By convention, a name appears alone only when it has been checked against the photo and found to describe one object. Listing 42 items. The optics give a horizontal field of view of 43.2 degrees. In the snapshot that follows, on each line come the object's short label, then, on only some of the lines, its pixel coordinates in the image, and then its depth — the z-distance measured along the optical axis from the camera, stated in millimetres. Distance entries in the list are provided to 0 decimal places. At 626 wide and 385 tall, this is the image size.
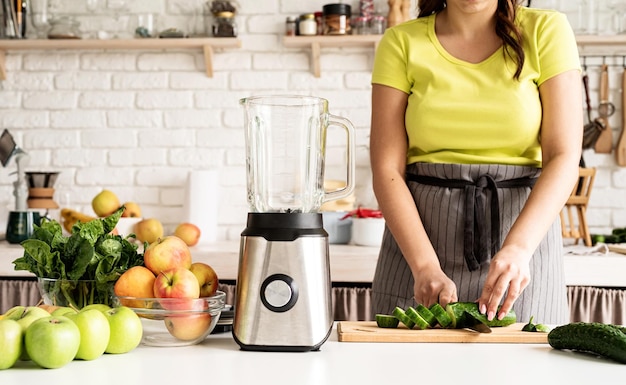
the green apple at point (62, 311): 1098
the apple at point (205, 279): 1211
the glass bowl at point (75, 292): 1237
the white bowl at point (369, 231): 2871
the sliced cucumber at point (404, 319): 1264
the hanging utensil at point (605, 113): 3242
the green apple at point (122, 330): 1093
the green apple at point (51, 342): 1001
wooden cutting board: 1228
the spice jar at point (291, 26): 3232
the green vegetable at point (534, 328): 1276
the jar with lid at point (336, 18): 3160
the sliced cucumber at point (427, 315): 1272
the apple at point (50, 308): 1191
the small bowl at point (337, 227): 3004
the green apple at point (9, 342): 1009
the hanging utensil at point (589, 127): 3234
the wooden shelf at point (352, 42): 3111
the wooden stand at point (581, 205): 3027
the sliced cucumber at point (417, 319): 1255
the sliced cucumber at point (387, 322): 1291
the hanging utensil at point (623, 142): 3229
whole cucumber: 1094
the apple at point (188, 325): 1160
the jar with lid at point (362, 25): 3201
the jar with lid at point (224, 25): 3211
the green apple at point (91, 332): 1051
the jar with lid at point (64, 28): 3260
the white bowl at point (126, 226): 2973
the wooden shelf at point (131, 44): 3188
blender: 1133
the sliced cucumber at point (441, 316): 1274
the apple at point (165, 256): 1175
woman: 1612
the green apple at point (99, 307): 1121
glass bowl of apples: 1140
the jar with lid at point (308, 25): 3193
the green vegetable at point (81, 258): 1222
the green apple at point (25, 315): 1042
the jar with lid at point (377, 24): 3201
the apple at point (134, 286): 1158
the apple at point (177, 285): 1141
